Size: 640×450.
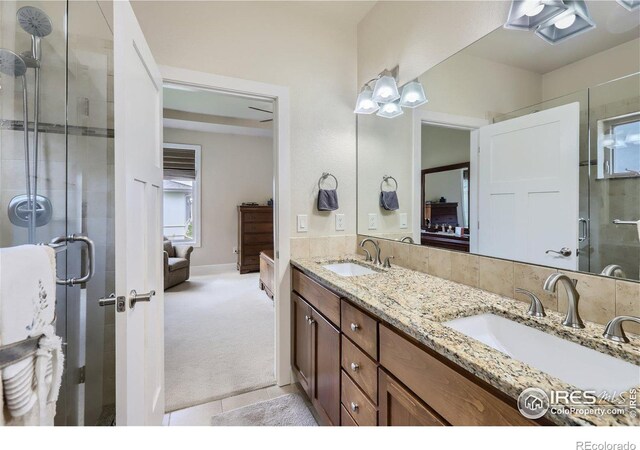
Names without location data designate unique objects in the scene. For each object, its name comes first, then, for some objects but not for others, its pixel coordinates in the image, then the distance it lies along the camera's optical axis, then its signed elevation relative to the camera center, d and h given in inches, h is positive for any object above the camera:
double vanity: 25.4 -15.8
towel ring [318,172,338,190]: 83.6 +14.2
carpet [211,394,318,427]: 63.6 -46.9
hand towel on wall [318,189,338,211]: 81.9 +6.5
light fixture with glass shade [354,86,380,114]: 80.5 +35.2
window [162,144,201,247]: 207.3 +21.3
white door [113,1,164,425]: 40.0 +0.4
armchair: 161.2 -26.1
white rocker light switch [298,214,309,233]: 81.2 -0.5
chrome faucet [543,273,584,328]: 33.9 -9.6
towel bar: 25.1 -12.5
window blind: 203.0 +44.5
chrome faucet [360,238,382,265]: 74.7 -8.4
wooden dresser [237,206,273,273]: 209.9 -9.8
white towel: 25.6 -10.4
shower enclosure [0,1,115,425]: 46.6 +11.7
